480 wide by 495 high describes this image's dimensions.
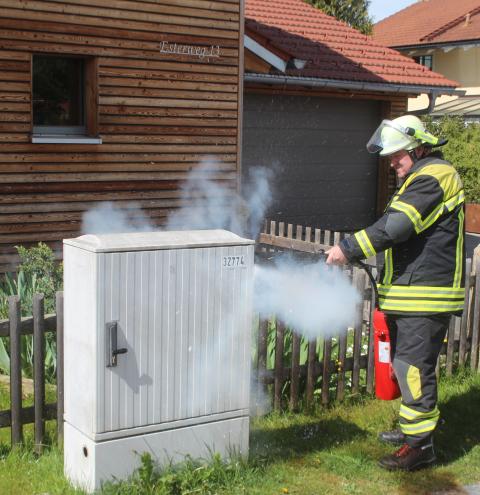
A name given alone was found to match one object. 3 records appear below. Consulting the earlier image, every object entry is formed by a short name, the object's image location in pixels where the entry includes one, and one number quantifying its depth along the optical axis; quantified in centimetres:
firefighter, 416
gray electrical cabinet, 363
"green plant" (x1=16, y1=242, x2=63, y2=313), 603
